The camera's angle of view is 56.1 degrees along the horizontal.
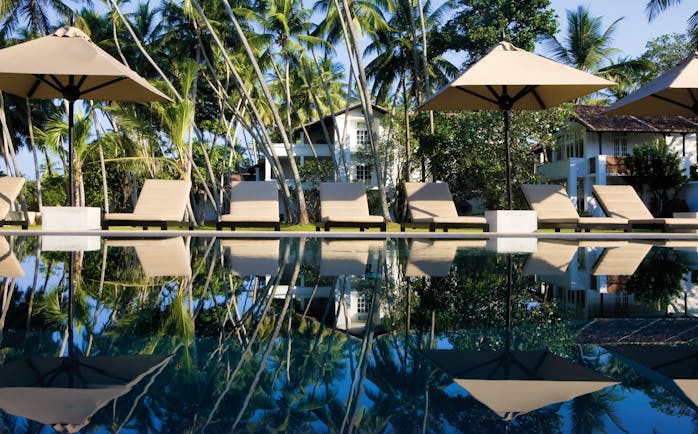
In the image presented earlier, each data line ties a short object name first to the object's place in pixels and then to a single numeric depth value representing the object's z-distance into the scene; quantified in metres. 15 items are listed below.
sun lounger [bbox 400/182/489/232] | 13.13
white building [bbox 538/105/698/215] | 31.22
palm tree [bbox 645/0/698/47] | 20.75
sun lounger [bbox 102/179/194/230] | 12.72
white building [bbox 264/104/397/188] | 34.38
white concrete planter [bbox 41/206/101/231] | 12.34
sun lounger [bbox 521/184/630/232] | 13.23
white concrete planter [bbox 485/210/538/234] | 12.89
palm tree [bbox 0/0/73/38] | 25.61
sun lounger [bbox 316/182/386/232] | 13.26
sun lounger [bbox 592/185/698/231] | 13.41
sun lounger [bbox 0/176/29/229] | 12.22
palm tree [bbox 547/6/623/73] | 32.97
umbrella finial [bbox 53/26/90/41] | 11.34
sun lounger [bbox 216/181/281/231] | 13.17
